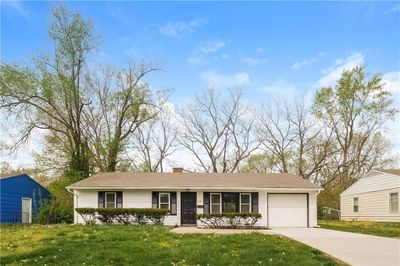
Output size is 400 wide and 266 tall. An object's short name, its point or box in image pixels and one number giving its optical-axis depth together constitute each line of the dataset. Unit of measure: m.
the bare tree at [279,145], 43.03
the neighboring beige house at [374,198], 26.09
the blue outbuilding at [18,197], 29.12
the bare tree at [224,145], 42.91
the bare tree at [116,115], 36.28
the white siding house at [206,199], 24.42
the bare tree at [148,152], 43.06
